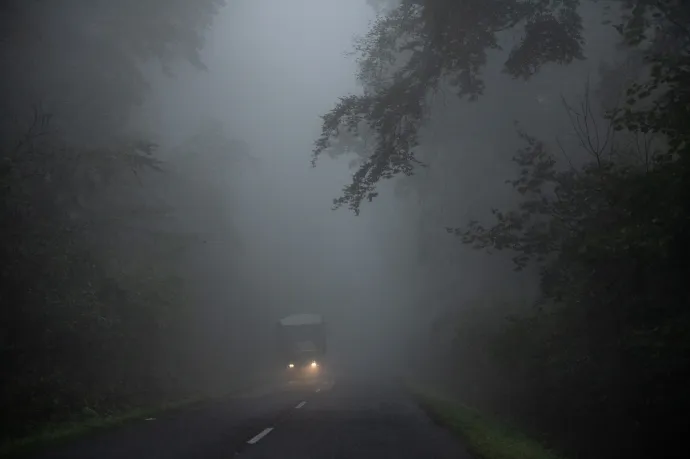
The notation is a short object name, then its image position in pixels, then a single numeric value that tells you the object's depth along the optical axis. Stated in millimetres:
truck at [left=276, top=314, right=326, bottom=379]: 44781
